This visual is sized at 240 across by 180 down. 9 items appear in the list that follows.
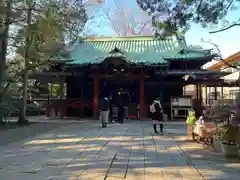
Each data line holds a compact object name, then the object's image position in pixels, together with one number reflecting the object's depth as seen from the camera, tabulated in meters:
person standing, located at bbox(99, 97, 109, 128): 10.15
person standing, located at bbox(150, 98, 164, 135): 8.43
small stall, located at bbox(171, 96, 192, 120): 13.96
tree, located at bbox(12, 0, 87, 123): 9.19
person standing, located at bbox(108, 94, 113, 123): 12.18
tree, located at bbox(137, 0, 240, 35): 5.71
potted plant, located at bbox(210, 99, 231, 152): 5.46
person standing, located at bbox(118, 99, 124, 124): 11.99
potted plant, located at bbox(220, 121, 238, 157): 5.28
